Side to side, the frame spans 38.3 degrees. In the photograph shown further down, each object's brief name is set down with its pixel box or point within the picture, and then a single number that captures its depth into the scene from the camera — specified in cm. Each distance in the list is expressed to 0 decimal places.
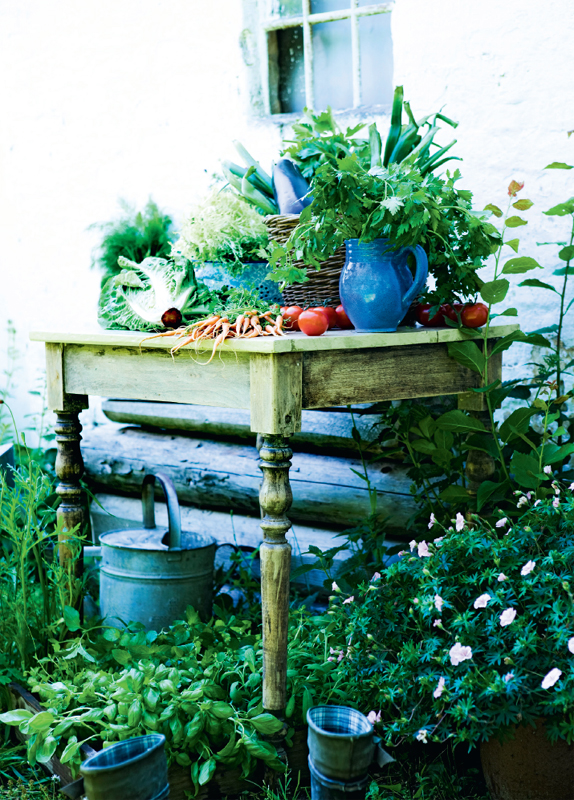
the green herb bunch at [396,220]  217
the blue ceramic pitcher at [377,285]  233
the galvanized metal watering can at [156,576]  298
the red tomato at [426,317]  260
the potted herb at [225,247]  269
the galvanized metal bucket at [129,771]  189
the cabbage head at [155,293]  255
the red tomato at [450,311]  259
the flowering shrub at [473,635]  192
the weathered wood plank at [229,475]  334
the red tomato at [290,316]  245
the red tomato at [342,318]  255
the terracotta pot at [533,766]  203
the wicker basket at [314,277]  259
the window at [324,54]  353
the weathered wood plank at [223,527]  348
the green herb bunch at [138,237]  367
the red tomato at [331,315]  246
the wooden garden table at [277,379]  215
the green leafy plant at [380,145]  247
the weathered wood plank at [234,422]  343
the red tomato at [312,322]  224
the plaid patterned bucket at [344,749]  201
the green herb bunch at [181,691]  223
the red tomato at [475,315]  252
